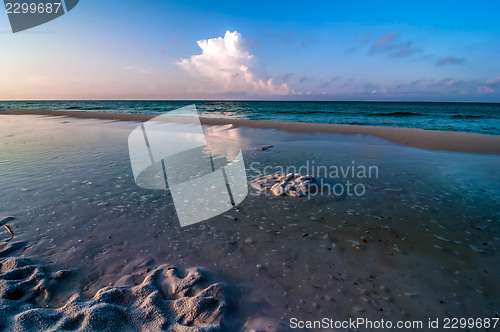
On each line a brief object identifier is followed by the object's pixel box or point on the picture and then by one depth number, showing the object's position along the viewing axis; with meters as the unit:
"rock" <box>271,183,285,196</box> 4.74
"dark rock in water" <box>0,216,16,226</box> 3.52
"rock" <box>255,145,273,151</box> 9.00
